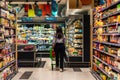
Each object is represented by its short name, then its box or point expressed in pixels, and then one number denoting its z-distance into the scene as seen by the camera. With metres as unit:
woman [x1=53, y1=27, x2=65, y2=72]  7.02
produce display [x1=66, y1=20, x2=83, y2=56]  7.93
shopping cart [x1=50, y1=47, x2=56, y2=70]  7.33
